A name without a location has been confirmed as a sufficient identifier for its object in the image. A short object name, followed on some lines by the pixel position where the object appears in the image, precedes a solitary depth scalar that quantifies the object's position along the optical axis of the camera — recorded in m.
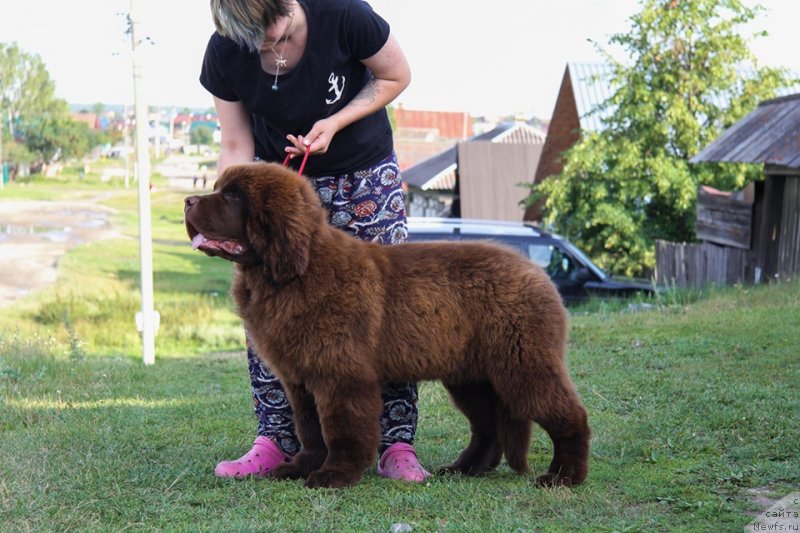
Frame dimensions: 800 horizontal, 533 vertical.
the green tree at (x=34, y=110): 80.12
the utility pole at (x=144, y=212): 16.06
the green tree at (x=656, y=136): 23.80
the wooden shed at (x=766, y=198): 15.77
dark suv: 16.38
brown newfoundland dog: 4.47
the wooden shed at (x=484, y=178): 36.94
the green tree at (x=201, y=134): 97.75
